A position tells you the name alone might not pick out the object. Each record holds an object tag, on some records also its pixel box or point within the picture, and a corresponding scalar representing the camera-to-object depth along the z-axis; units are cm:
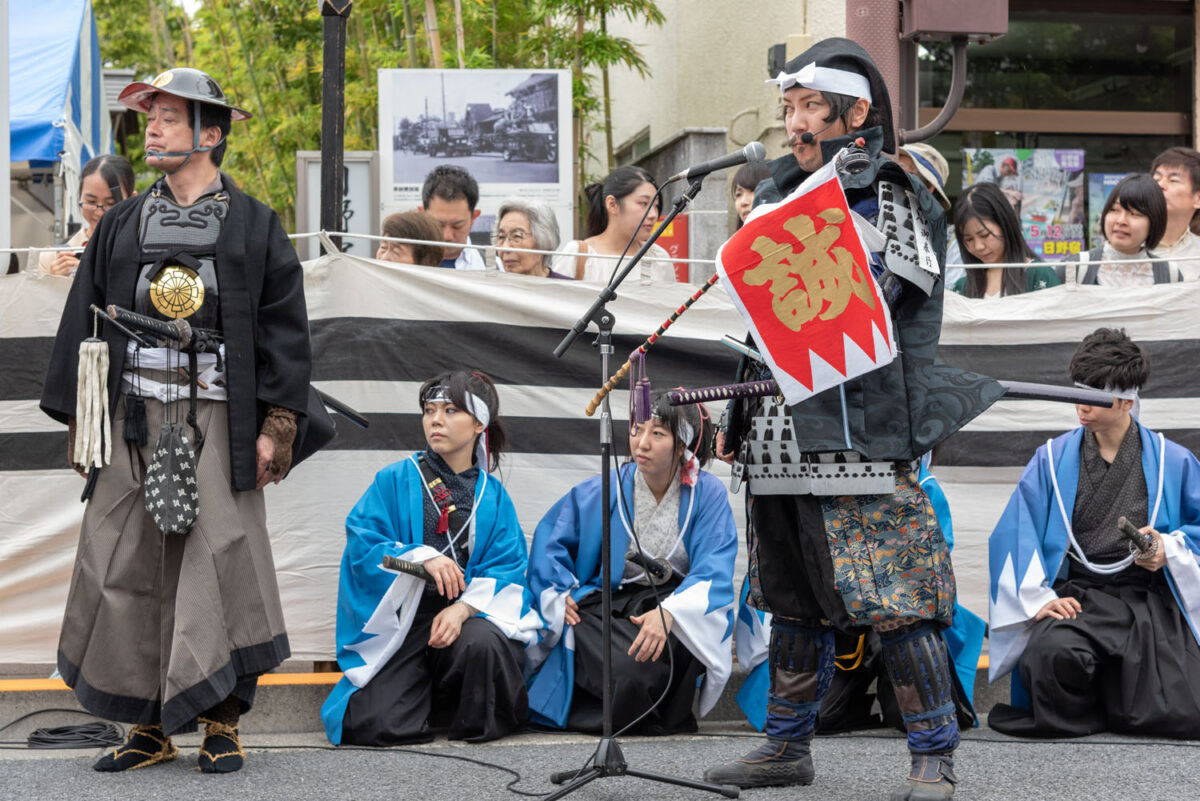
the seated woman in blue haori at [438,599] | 434
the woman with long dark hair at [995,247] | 548
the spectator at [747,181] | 586
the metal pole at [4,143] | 540
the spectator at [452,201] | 598
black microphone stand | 341
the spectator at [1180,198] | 568
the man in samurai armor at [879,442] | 331
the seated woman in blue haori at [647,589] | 442
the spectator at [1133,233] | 542
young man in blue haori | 437
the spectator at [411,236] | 540
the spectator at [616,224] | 572
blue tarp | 878
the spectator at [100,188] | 554
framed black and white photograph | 740
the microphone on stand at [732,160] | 333
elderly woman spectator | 585
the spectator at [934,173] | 418
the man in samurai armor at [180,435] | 380
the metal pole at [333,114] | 516
